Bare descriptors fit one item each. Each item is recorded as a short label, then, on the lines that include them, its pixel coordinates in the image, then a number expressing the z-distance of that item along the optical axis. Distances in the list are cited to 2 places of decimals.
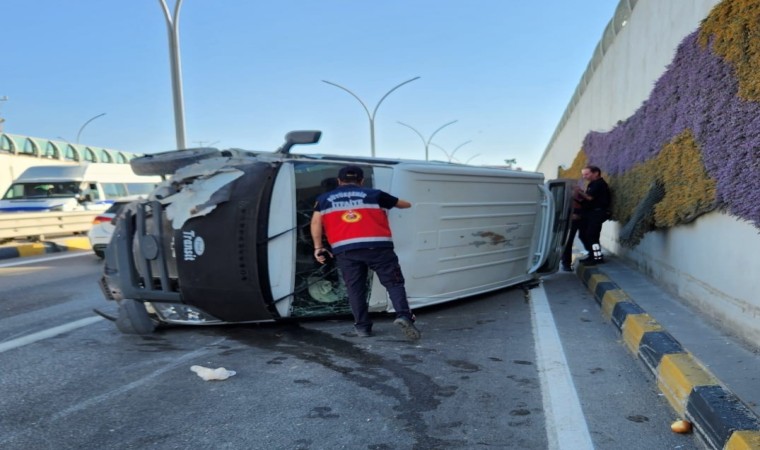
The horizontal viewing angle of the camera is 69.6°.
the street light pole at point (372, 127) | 28.59
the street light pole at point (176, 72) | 11.65
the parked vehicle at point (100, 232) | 10.90
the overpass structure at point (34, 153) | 30.70
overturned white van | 4.68
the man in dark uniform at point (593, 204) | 8.05
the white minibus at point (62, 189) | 15.16
